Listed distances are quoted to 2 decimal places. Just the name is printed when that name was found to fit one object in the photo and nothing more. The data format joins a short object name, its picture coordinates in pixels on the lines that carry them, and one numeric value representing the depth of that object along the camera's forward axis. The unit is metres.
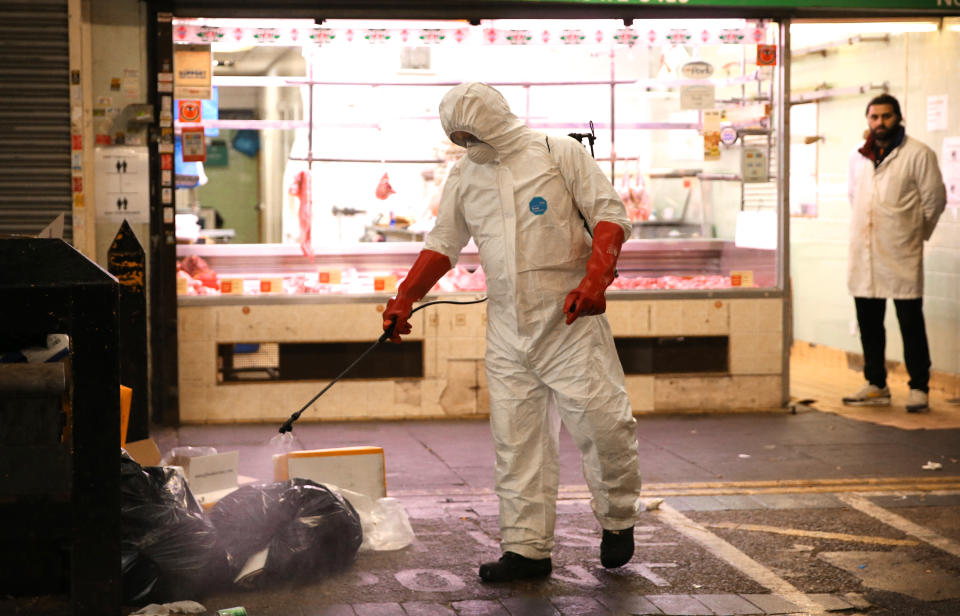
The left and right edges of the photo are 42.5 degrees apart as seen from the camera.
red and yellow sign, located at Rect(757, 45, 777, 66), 8.59
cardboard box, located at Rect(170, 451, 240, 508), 5.61
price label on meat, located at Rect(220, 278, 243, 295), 8.25
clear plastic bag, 5.29
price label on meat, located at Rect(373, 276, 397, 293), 8.54
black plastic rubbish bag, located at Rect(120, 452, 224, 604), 4.48
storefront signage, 8.19
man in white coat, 8.70
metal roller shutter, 7.63
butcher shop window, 8.44
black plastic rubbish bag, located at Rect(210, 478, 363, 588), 4.75
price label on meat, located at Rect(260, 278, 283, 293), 8.36
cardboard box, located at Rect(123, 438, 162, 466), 5.49
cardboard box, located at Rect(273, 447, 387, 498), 5.53
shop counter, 8.22
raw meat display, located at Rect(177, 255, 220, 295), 8.28
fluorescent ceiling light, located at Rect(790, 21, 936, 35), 8.98
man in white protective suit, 4.90
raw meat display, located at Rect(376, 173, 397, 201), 9.48
